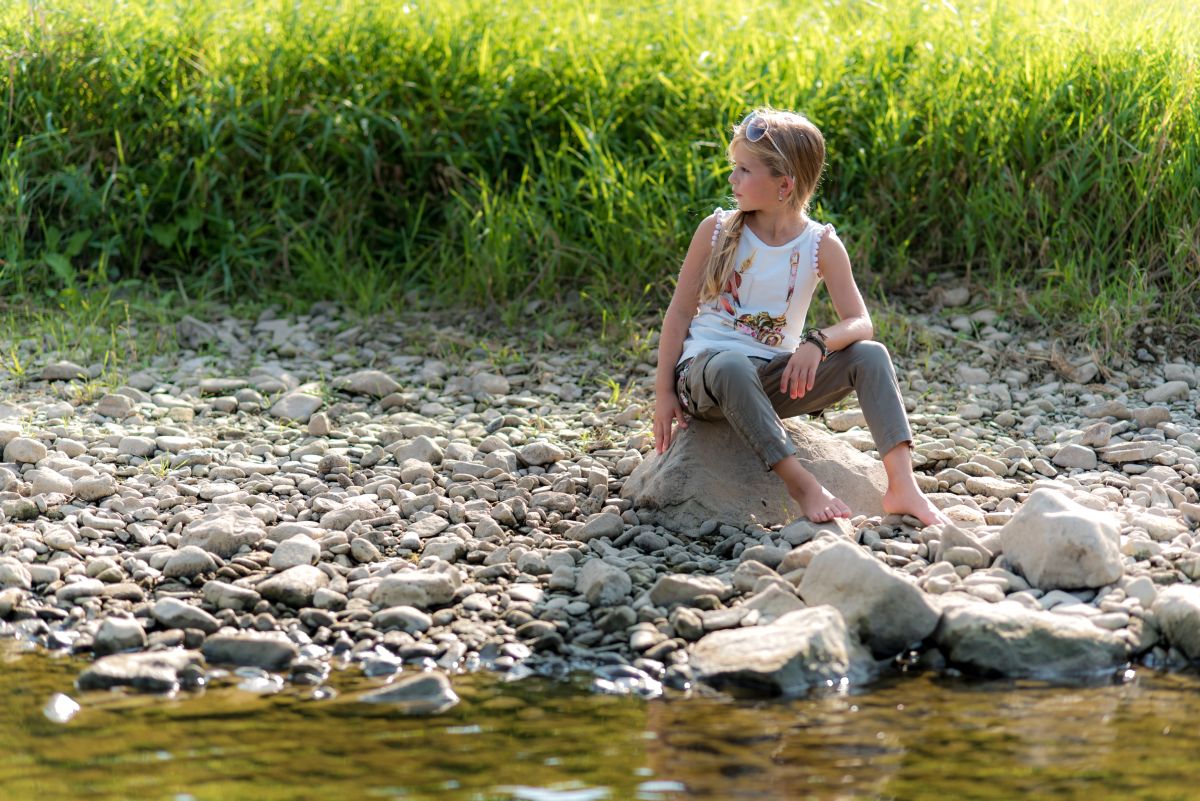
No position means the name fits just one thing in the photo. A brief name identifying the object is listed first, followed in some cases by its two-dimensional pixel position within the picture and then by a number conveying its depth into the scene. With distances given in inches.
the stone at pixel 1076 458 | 358.0
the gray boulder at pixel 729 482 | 316.2
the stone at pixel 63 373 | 423.2
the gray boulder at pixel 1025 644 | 250.4
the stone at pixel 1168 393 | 402.0
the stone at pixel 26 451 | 358.6
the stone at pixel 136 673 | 243.6
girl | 303.1
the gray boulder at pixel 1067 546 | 272.7
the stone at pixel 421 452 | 362.0
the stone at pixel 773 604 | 263.3
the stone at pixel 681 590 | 273.6
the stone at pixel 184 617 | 267.9
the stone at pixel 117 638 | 261.9
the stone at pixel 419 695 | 237.1
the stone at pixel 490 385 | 422.0
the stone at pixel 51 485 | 337.4
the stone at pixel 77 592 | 282.4
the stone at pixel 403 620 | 268.7
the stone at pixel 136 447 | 368.2
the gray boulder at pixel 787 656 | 241.9
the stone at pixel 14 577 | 288.5
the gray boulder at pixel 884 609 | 255.3
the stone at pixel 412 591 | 275.6
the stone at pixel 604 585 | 276.7
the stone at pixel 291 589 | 276.8
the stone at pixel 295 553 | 292.7
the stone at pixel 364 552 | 298.8
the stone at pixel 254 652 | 255.0
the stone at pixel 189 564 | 288.7
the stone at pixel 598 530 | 311.7
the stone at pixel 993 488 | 336.8
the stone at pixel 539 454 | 363.3
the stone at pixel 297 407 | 401.7
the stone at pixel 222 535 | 300.2
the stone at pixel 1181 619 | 254.1
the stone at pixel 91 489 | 335.6
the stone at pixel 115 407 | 398.9
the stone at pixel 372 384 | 420.2
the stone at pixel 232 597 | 275.4
